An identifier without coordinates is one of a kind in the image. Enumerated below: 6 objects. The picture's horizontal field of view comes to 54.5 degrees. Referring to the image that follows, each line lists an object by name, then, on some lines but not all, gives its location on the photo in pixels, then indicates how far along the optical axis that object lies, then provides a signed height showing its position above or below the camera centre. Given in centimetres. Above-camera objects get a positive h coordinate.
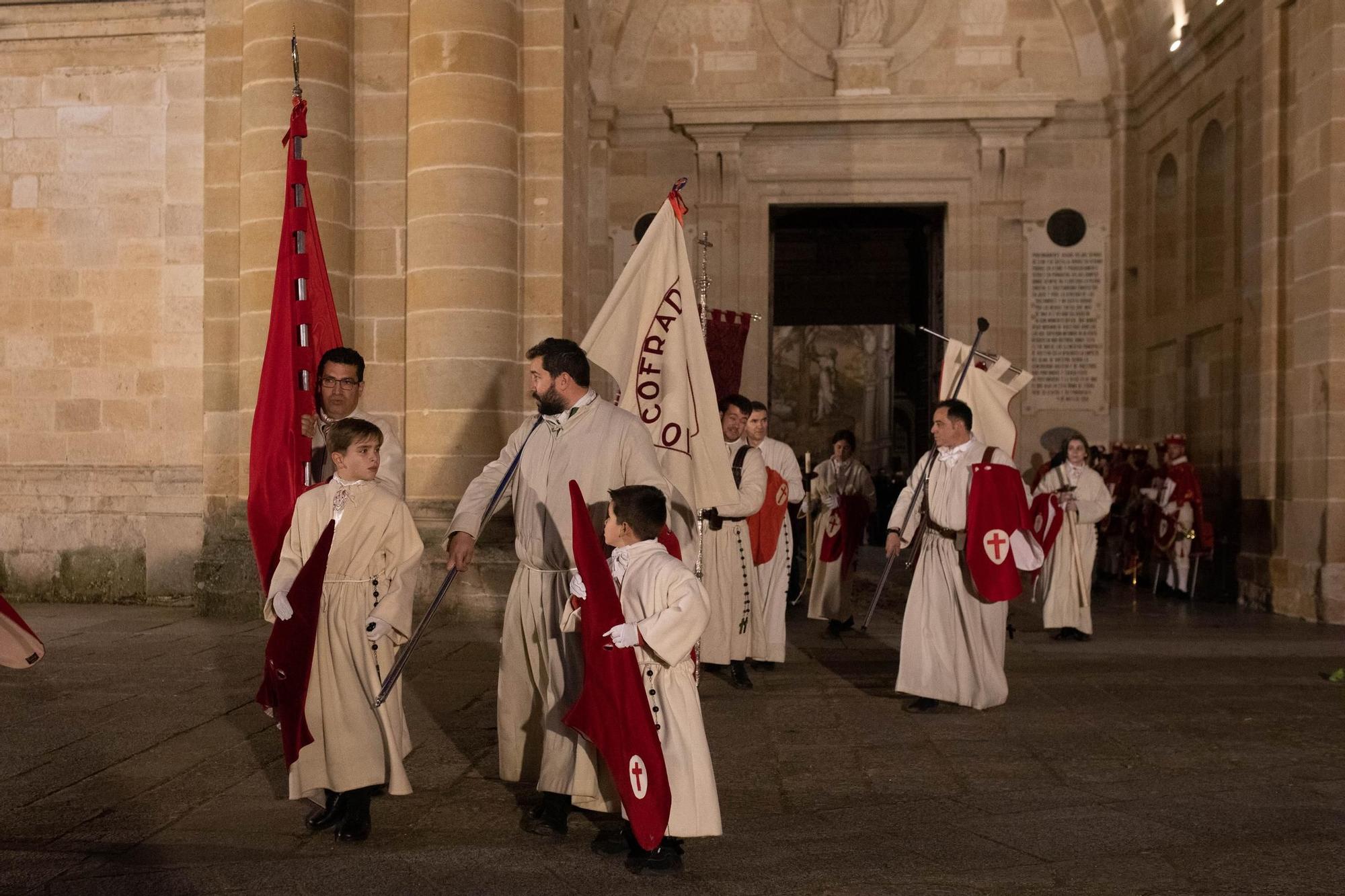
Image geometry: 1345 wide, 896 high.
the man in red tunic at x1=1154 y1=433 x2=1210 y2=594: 1215 -57
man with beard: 453 -30
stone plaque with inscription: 1516 +152
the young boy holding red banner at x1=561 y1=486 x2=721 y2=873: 391 -58
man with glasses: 514 +14
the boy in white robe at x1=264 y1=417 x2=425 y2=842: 430 -61
